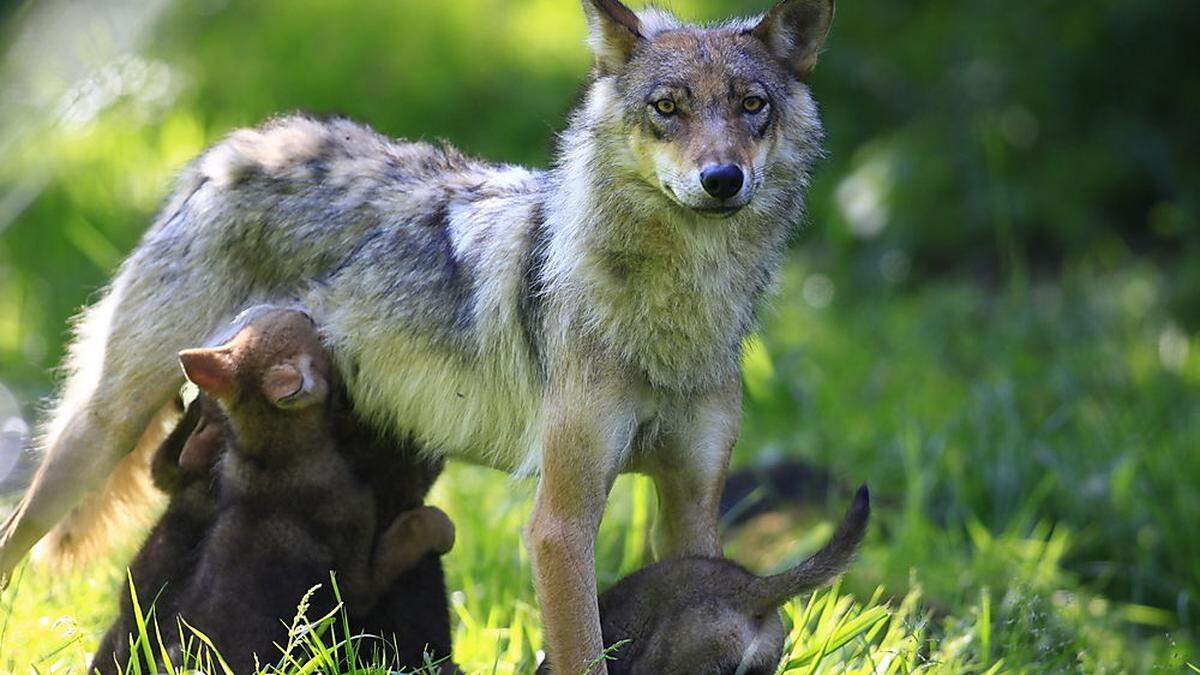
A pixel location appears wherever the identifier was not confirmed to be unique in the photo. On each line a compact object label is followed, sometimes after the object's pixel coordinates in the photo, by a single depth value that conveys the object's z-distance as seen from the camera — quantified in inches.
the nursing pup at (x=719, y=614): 360.2
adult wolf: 374.9
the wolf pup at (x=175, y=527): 387.5
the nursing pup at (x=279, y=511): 377.7
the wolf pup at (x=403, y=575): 409.7
